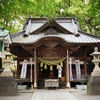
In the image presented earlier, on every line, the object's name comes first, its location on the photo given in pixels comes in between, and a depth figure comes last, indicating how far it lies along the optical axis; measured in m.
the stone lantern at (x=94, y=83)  7.75
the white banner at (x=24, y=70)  10.92
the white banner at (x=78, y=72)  11.01
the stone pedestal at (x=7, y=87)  7.84
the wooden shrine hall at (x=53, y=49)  10.83
